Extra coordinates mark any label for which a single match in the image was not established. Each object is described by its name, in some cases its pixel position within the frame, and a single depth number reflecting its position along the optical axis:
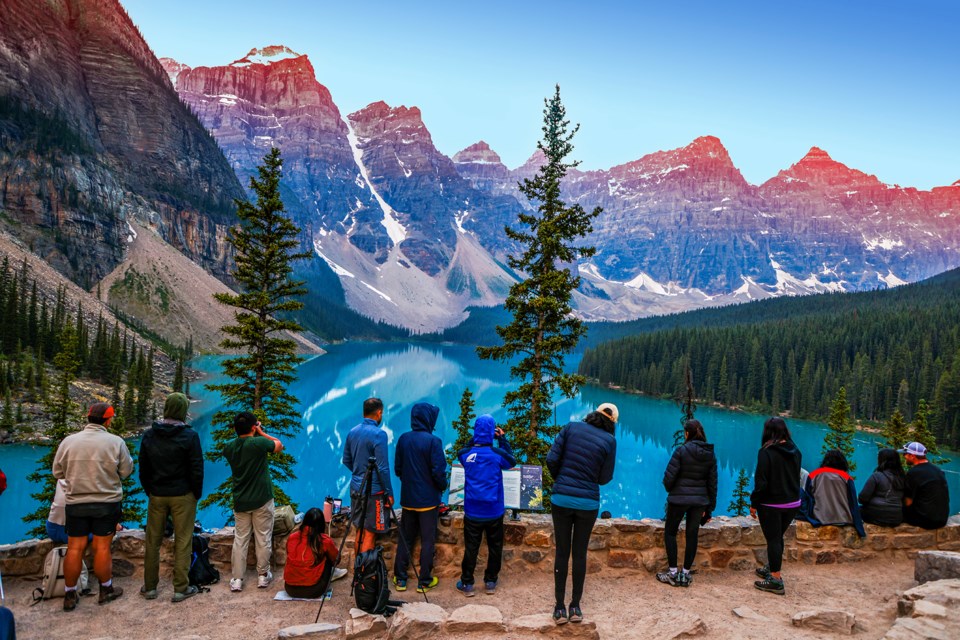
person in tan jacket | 6.67
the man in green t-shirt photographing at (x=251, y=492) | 7.30
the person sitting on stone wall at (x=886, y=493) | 8.96
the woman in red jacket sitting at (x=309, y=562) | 7.18
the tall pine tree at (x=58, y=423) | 16.14
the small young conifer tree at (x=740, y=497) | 24.71
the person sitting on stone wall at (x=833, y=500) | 8.72
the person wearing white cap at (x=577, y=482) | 6.54
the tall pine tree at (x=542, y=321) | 16.38
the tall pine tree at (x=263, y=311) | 16.81
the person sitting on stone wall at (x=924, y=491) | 8.71
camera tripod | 7.07
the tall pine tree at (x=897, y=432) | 26.55
